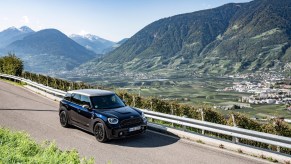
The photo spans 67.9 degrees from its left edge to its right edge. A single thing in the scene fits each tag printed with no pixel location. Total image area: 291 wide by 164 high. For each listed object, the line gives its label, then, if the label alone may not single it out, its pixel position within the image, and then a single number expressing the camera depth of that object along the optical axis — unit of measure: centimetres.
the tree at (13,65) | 2923
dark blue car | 815
